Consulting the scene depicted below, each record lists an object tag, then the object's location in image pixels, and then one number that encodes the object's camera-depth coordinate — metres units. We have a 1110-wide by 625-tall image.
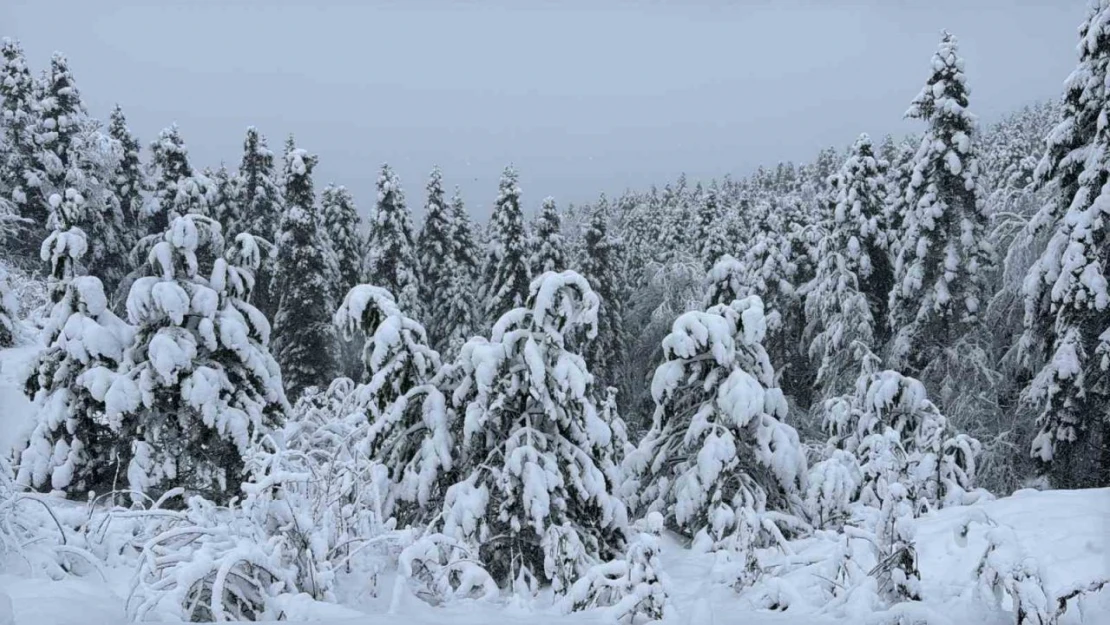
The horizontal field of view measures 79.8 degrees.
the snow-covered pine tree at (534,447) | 6.56
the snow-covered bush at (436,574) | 4.16
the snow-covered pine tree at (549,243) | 30.52
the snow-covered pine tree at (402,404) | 7.15
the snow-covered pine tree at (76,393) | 8.44
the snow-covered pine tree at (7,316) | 15.78
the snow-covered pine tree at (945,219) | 19.25
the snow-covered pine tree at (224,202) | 33.47
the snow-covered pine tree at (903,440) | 6.89
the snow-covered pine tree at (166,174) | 28.59
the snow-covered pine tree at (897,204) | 25.03
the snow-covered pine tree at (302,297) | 30.09
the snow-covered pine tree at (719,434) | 8.13
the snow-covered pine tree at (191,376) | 8.39
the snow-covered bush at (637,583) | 3.77
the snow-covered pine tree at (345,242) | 34.78
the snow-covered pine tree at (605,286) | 32.00
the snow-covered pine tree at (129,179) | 30.47
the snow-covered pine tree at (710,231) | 35.12
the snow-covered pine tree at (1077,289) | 12.59
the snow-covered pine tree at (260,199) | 33.47
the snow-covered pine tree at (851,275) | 23.36
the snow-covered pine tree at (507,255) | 30.97
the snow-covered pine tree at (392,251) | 33.66
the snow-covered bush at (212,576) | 3.16
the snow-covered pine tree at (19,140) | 27.17
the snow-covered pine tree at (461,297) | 34.47
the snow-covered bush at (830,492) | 8.05
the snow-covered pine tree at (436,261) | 35.31
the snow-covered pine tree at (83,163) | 26.50
